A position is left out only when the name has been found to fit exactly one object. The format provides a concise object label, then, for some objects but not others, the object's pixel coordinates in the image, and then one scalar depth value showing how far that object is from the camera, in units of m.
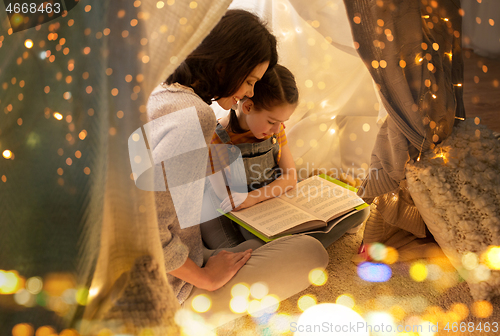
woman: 0.75
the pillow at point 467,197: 0.80
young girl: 1.06
